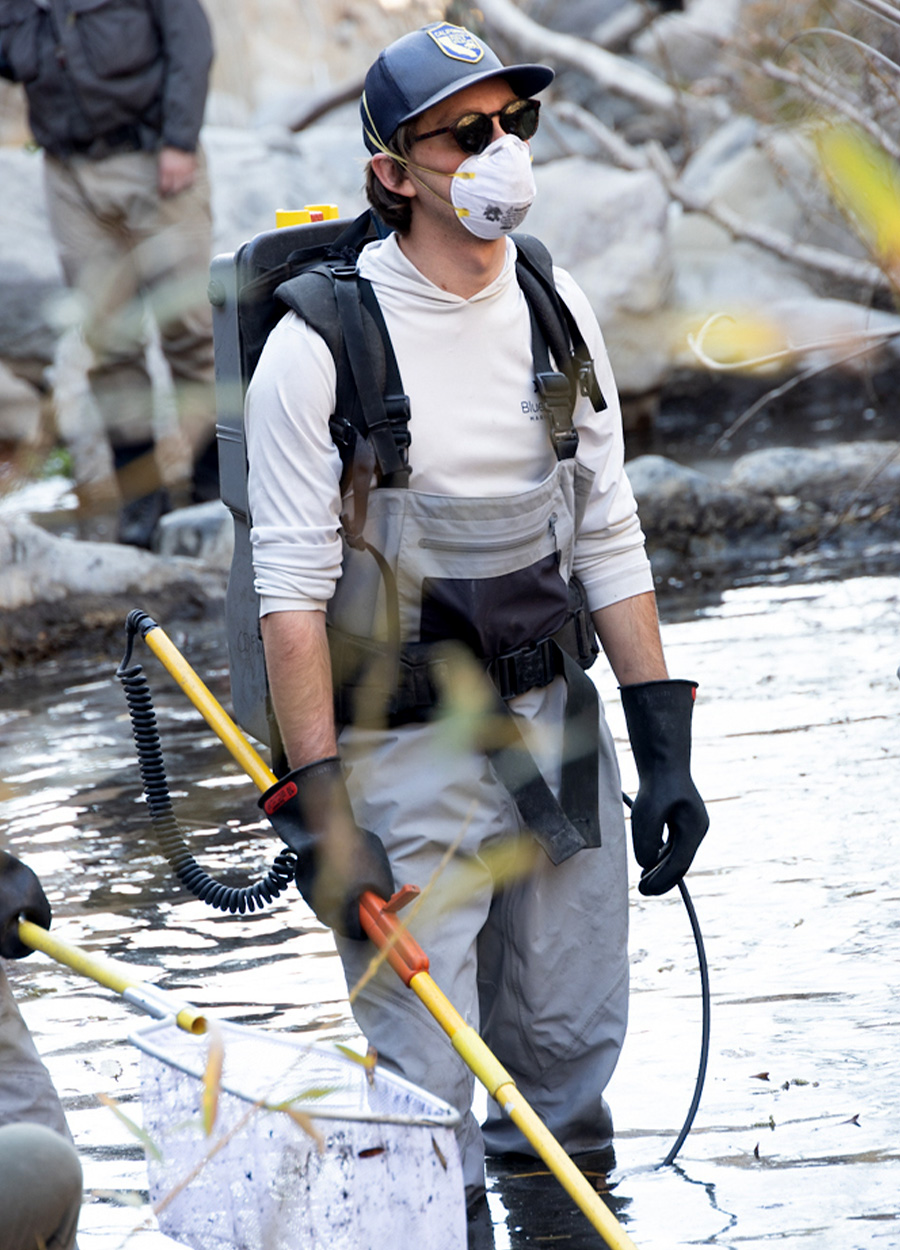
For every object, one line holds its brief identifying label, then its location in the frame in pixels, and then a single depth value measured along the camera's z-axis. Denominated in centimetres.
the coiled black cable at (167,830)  665
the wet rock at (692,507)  1594
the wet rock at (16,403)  2287
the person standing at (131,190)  1511
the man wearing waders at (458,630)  576
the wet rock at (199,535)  1578
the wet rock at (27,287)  2372
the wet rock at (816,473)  1633
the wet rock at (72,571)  1462
